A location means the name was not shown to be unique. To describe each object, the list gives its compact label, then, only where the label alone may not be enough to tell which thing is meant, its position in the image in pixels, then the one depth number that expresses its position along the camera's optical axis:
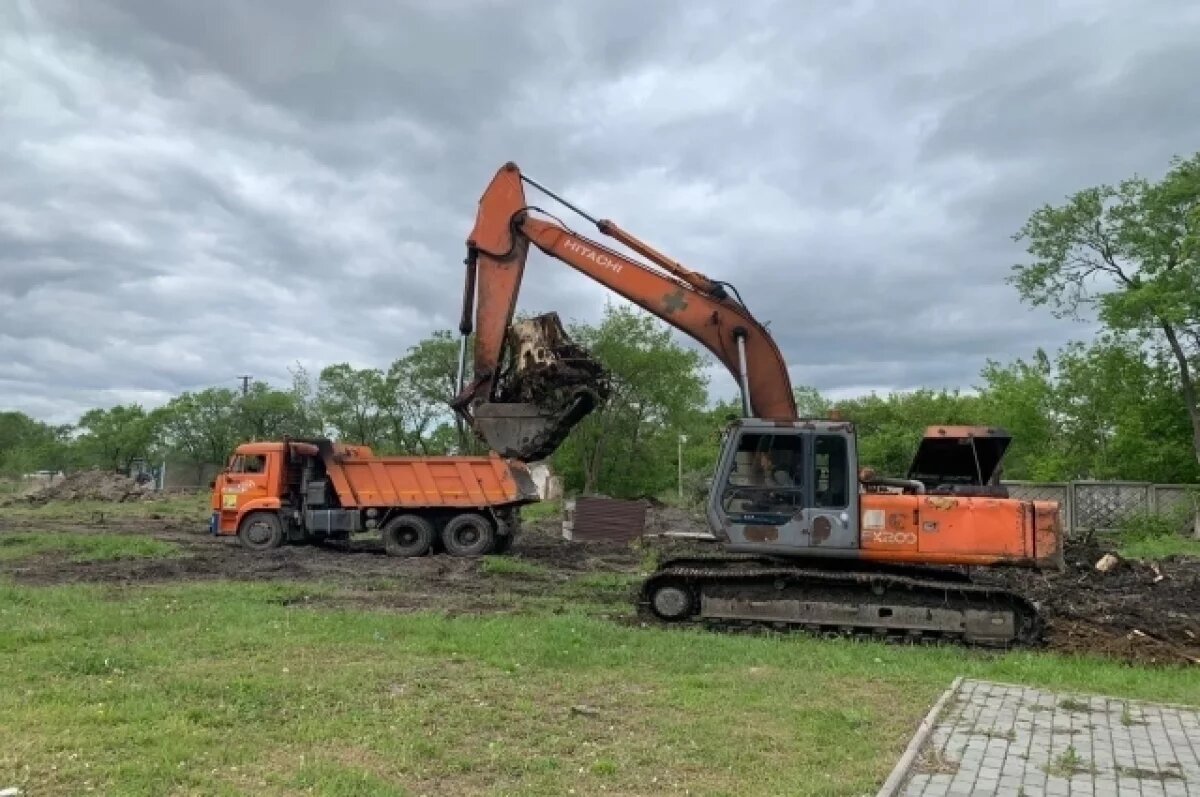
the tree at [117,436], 78.25
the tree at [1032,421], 44.28
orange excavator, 11.13
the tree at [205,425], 73.06
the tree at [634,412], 48.16
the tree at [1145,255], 34.12
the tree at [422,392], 55.59
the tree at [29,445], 80.25
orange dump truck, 20.28
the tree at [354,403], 60.22
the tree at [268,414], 65.31
